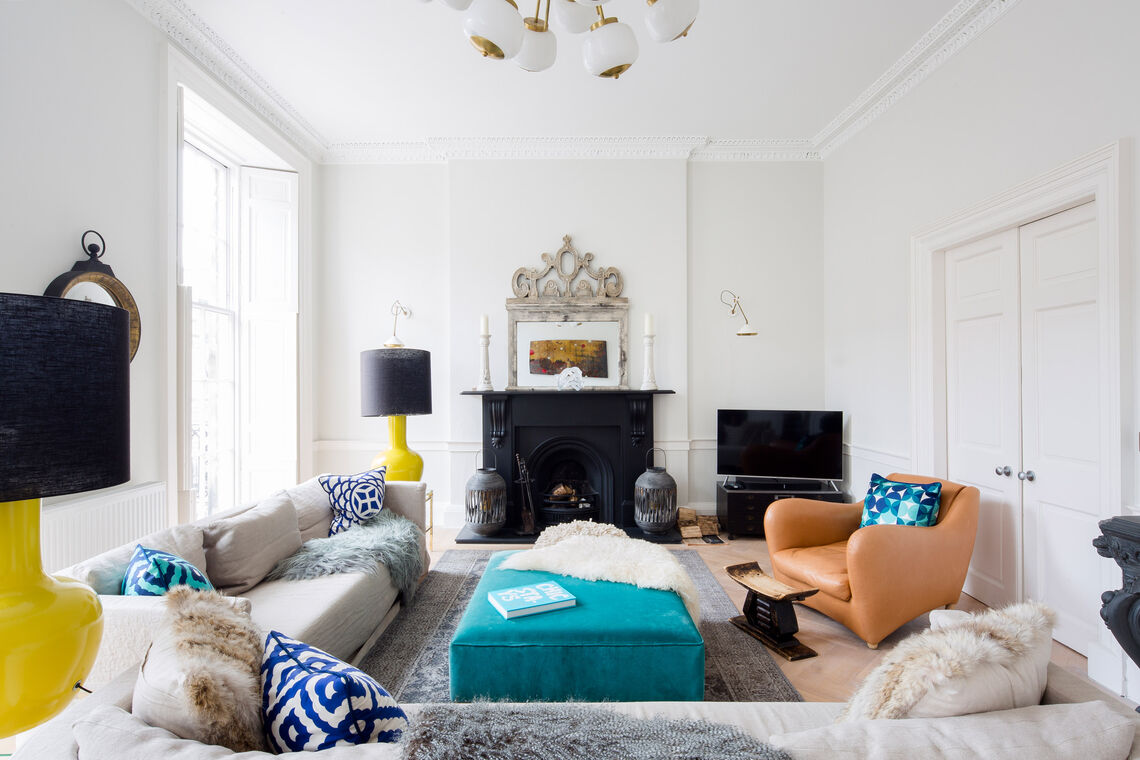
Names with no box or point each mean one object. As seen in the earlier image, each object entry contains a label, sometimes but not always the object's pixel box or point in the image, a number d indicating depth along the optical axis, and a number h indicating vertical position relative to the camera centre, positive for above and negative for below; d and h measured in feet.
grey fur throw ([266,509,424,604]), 7.80 -2.76
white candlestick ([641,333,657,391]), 14.48 +0.27
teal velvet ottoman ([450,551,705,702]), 5.99 -3.27
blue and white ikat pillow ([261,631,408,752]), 2.92 -1.90
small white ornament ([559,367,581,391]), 14.60 +0.08
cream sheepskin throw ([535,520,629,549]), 9.90 -2.96
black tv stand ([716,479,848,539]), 13.54 -3.17
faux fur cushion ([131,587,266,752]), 2.84 -1.72
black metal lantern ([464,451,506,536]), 13.58 -3.19
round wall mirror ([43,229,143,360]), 7.54 +1.51
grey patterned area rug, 6.98 -4.18
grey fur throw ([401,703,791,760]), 2.31 -1.67
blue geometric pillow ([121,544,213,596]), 5.47 -2.07
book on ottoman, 6.45 -2.81
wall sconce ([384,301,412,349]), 15.14 +2.10
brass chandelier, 5.83 +4.15
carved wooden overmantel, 14.87 +2.39
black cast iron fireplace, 14.53 -1.59
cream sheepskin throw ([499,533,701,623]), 7.30 -2.76
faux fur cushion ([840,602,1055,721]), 2.86 -1.69
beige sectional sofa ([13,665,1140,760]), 2.45 -1.77
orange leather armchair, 8.00 -3.10
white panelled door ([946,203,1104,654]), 7.93 -0.48
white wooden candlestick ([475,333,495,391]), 14.43 +0.32
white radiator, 7.18 -2.12
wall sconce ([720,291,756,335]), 15.12 +2.33
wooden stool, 7.92 -3.74
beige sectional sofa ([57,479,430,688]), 5.00 -2.57
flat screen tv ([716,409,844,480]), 13.71 -1.71
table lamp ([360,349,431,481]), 11.10 +0.00
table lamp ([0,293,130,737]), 2.73 -0.40
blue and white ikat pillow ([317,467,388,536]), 9.88 -2.23
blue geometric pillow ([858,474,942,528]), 8.96 -2.22
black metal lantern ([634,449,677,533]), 13.60 -3.17
